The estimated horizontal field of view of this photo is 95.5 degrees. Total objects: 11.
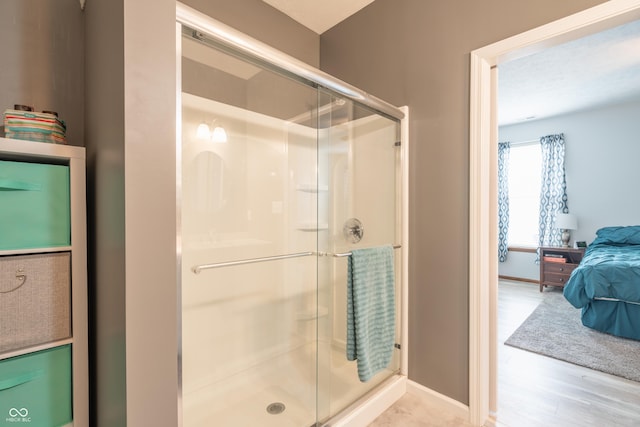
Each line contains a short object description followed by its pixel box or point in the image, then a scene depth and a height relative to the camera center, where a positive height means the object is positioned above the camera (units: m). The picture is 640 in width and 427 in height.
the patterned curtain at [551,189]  4.64 +0.37
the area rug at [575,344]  2.26 -1.19
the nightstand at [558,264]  4.24 -0.78
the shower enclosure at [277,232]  1.60 -0.13
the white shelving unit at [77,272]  1.09 -0.22
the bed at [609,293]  2.65 -0.78
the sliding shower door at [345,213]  1.66 -0.01
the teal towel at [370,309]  1.57 -0.55
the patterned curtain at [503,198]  5.18 +0.24
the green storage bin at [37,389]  0.97 -0.62
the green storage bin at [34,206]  0.98 +0.03
